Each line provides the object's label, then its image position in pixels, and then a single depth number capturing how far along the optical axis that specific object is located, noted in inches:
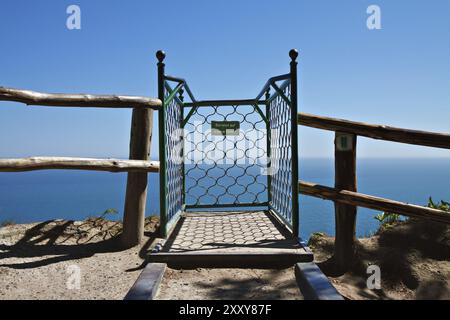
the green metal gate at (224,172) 169.9
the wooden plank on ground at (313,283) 92.4
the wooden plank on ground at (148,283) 95.1
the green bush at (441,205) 174.0
